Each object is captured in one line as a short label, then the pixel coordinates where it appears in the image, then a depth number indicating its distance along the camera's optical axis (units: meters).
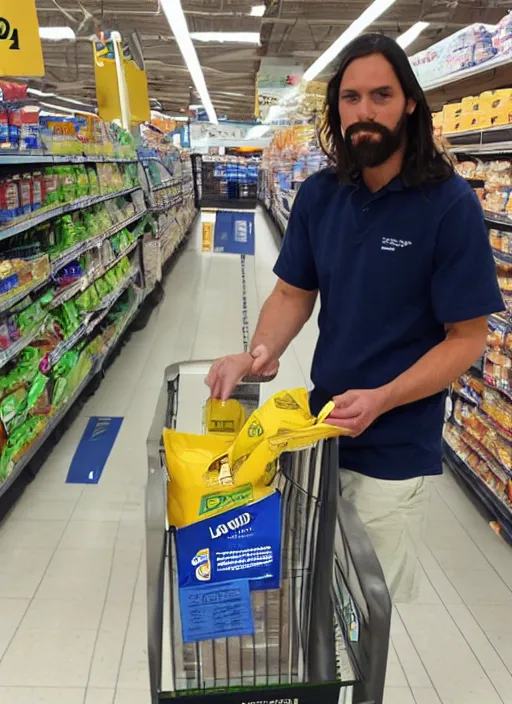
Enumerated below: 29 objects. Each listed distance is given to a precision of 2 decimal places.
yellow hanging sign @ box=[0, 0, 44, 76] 2.98
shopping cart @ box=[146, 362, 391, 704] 1.03
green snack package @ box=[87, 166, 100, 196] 4.56
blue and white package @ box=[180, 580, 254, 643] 1.15
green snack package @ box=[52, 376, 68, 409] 3.54
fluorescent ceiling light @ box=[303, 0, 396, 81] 6.87
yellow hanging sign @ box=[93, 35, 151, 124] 5.93
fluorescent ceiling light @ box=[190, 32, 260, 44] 10.73
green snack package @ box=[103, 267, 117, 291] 5.06
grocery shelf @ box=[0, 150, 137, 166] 2.75
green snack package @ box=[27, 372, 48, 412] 3.15
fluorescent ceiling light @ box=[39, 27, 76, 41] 10.73
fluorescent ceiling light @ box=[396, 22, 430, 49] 9.86
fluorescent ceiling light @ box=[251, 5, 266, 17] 9.34
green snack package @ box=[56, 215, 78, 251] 3.88
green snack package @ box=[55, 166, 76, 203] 3.79
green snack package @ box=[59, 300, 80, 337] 3.84
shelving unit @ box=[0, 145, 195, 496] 3.04
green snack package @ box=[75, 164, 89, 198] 4.18
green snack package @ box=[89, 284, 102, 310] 4.44
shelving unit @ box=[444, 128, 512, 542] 2.94
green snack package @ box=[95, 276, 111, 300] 4.70
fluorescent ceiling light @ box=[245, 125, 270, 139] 21.64
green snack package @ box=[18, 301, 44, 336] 3.13
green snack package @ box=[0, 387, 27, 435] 2.88
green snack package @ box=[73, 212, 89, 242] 4.06
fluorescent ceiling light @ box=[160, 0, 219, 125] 6.71
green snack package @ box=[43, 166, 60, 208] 3.51
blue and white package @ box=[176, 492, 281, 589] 1.13
